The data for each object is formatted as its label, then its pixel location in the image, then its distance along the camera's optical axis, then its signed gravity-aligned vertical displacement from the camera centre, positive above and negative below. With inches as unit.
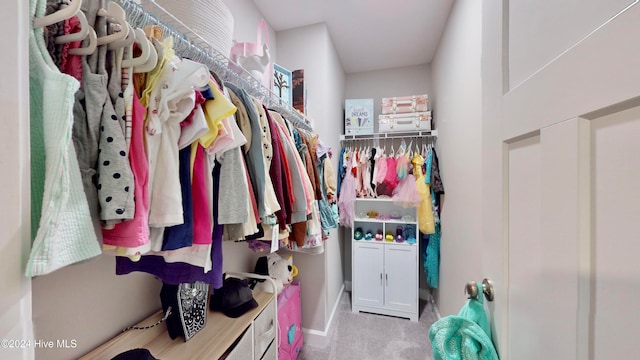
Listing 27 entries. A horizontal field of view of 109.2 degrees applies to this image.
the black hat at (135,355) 27.6 -21.7
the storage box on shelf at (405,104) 90.4 +30.0
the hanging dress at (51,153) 13.1 +1.6
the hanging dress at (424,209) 83.0 -11.3
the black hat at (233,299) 41.8 -22.7
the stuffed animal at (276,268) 60.7 -24.4
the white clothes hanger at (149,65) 21.2 +10.7
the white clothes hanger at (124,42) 19.8 +12.0
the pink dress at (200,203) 23.7 -2.6
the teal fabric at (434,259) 85.4 -30.3
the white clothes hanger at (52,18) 14.1 +10.0
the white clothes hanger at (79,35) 16.7 +10.6
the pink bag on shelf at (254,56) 43.4 +23.6
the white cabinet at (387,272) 86.8 -37.1
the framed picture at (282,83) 58.5 +25.5
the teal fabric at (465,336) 22.4 -16.4
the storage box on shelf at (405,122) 89.4 +22.6
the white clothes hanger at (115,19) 18.9 +13.9
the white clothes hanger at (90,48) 17.7 +10.3
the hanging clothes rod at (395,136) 91.3 +18.2
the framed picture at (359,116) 96.6 +26.5
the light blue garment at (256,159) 31.0 +2.7
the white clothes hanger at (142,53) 20.4 +11.4
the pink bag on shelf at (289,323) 58.8 -40.3
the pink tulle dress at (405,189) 85.2 -4.0
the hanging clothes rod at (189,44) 24.9 +18.1
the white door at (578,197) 11.7 -1.3
